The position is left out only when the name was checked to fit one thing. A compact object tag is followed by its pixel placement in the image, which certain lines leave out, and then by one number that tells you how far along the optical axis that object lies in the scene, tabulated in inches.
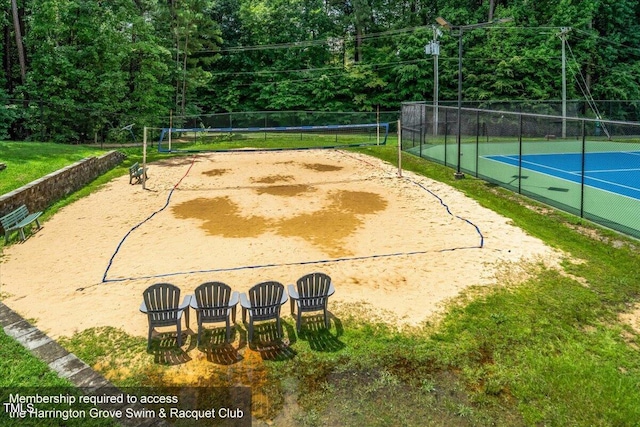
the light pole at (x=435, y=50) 1222.9
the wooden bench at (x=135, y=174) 712.4
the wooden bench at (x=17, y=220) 440.2
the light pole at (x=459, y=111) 623.9
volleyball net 1194.0
